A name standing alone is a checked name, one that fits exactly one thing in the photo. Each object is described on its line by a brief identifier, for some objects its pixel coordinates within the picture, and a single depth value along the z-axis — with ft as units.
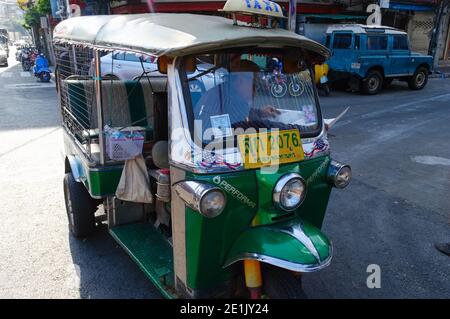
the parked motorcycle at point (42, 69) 58.08
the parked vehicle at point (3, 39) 128.67
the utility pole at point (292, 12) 38.66
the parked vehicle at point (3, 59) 88.29
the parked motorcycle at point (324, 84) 40.24
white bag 10.43
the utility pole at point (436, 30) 57.67
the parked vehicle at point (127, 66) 23.95
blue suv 43.19
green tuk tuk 7.91
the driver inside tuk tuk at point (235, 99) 8.39
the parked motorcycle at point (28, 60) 80.23
